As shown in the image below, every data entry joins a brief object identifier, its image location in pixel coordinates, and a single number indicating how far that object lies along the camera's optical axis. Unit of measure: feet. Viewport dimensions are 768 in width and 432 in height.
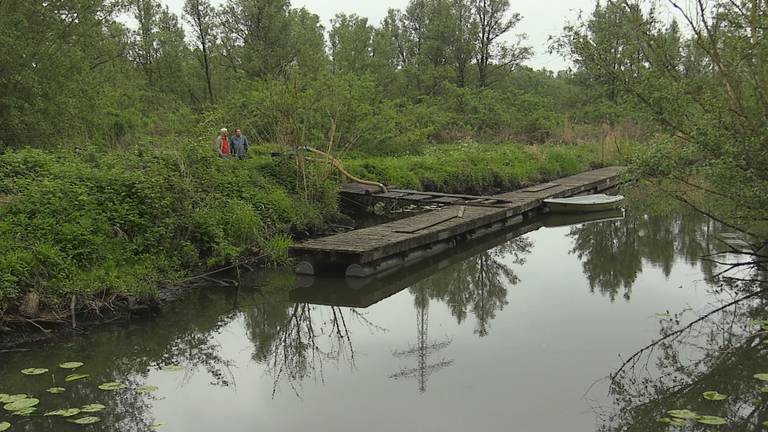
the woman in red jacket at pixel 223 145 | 47.08
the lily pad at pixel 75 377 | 21.98
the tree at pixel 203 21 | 117.60
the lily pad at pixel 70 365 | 23.00
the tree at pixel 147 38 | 122.62
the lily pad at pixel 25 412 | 19.17
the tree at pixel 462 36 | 137.69
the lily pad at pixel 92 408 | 19.63
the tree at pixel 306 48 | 103.45
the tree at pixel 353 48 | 126.21
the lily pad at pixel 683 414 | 18.49
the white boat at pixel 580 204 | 59.62
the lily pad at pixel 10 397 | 20.07
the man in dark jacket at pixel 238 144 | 50.41
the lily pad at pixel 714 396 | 19.71
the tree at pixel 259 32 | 107.24
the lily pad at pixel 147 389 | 21.56
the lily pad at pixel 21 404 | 19.48
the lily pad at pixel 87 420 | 18.76
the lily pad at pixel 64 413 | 19.20
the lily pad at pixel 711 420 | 17.95
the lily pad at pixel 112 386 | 21.45
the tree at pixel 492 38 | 138.72
